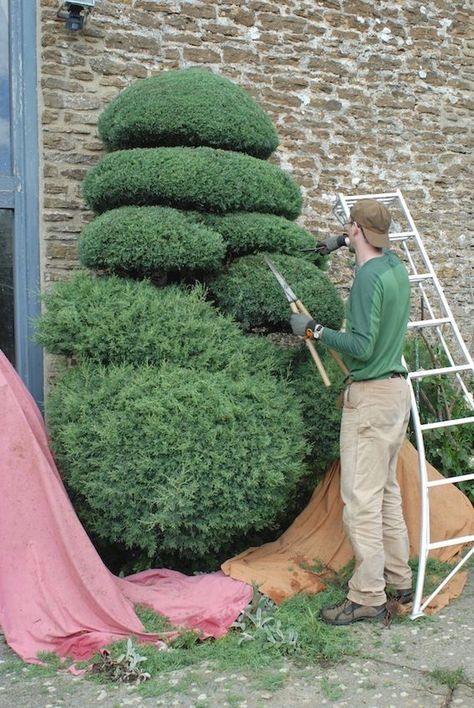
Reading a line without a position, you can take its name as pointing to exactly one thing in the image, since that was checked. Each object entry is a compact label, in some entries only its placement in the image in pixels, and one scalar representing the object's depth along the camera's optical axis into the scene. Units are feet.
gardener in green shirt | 12.08
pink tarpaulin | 11.33
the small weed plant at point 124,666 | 10.52
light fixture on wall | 17.47
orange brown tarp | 13.21
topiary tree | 12.25
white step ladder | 12.53
